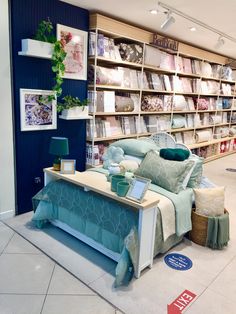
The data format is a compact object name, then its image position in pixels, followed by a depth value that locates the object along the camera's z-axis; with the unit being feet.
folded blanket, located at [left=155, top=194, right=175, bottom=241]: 7.38
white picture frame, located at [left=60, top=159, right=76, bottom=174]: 8.71
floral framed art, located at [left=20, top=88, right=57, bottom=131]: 9.38
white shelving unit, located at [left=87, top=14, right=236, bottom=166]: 11.15
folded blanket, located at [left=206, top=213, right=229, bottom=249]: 8.34
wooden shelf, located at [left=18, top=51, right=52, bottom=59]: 8.69
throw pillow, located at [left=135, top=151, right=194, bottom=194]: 8.25
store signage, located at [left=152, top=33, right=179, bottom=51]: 13.27
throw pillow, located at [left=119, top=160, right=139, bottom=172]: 9.29
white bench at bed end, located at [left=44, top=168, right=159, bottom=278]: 6.67
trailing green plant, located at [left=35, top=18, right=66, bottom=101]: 9.02
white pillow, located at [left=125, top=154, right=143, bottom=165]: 9.59
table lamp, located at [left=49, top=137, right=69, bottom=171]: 8.70
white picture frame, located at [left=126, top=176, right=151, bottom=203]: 6.72
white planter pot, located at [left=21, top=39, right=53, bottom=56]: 8.63
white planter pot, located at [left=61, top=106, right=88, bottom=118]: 10.25
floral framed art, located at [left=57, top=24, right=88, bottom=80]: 10.05
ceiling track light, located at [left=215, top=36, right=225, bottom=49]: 13.21
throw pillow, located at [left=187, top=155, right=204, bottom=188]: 9.09
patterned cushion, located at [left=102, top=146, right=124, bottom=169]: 9.79
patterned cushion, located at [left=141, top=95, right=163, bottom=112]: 14.39
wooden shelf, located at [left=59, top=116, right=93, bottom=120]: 10.26
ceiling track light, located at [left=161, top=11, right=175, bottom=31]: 10.03
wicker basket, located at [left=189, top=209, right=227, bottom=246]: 8.46
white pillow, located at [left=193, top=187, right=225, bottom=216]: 8.55
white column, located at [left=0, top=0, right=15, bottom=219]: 8.55
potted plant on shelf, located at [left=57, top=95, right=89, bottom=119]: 10.25
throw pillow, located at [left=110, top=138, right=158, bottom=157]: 9.61
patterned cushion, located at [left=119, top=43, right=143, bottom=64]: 12.35
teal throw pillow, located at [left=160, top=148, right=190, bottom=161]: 8.82
